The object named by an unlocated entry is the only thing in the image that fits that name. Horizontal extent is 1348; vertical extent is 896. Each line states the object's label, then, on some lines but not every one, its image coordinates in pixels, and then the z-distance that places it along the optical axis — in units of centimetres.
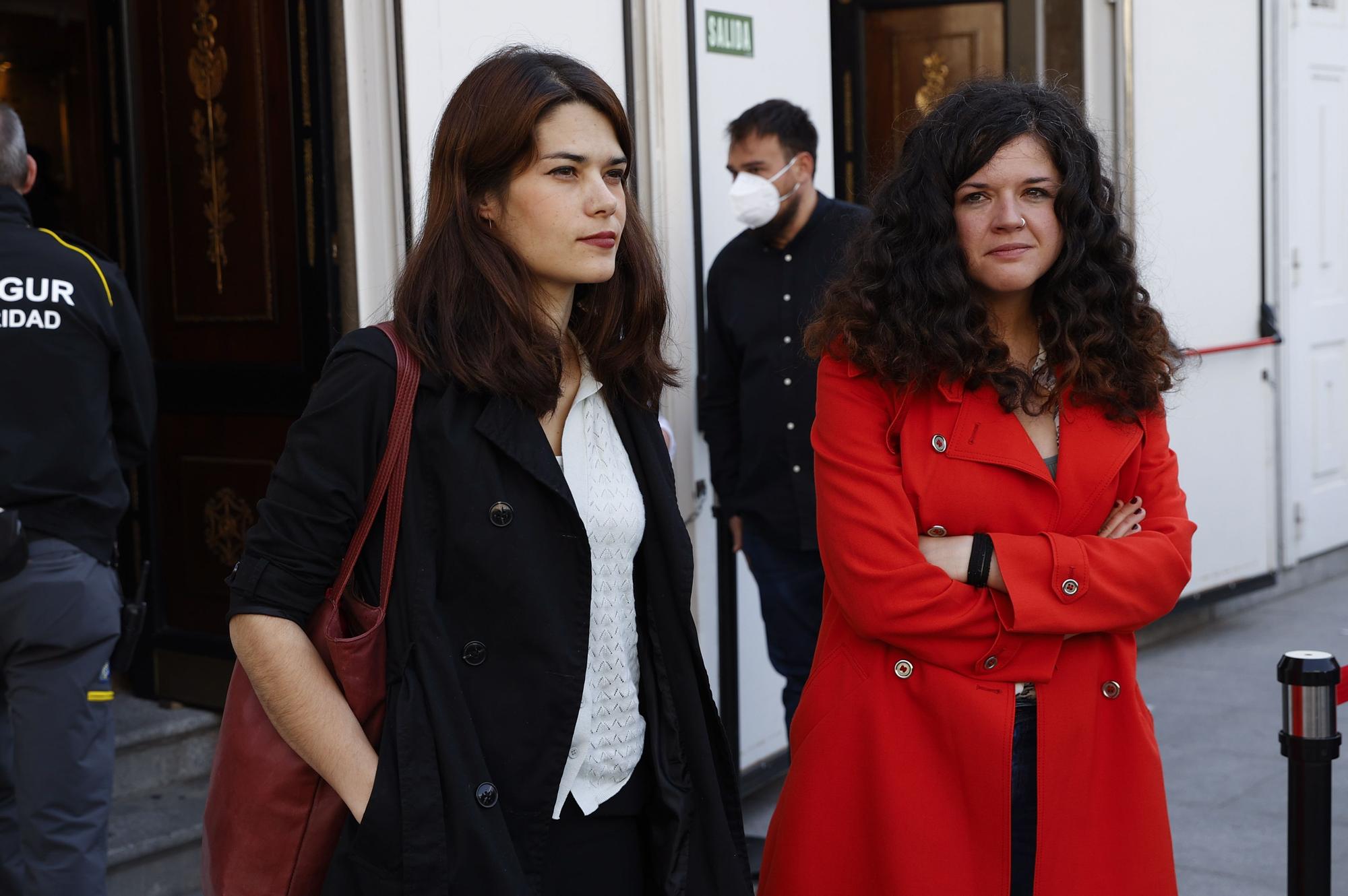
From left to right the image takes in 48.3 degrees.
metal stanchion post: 266
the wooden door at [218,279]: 431
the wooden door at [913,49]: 689
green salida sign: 461
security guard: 339
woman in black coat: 168
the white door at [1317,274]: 783
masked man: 420
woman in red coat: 218
